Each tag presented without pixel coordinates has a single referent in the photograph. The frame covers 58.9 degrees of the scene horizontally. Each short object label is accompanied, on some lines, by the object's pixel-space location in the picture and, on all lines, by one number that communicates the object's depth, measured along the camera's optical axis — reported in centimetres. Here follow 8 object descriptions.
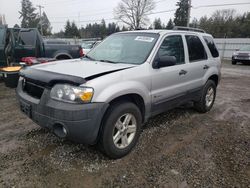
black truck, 773
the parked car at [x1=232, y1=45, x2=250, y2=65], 1775
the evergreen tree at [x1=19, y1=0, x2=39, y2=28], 7319
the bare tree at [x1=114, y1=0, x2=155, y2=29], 5097
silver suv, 263
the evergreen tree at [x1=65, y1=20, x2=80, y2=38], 6362
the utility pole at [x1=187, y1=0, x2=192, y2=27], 2414
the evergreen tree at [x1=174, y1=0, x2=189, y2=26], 5197
